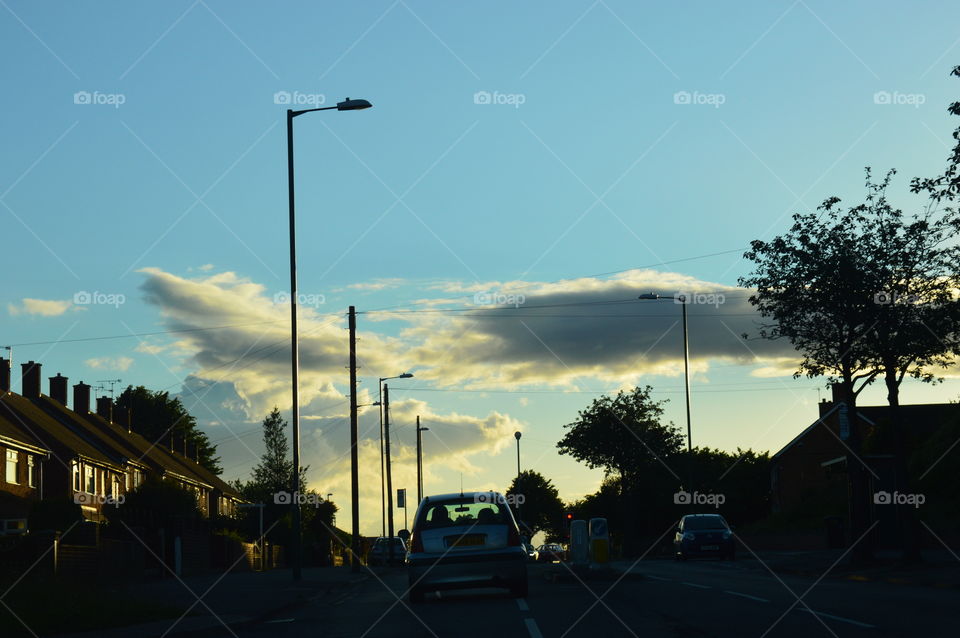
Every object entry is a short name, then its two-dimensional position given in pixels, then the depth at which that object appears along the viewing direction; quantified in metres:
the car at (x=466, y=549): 18.86
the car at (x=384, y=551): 57.16
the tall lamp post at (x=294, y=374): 30.28
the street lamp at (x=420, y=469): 84.56
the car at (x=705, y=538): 38.56
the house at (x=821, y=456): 57.22
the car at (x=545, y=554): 67.44
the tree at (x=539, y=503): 156.12
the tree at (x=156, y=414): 97.12
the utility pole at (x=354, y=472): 41.00
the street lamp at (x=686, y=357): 53.28
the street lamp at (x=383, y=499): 72.19
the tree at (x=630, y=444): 99.62
